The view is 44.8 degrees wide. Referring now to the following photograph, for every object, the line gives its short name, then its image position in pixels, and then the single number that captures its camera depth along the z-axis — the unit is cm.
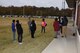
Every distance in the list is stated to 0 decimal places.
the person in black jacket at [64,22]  986
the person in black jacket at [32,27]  826
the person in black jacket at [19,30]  681
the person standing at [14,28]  730
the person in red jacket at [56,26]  783
